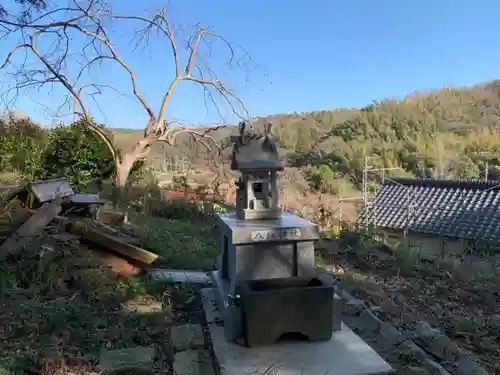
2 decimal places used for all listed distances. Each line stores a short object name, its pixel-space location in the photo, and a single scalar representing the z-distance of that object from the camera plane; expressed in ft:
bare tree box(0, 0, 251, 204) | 27.96
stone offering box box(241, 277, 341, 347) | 8.55
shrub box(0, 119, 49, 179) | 26.68
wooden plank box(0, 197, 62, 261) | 13.01
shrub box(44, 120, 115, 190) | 28.53
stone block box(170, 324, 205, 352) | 9.22
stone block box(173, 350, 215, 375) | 8.17
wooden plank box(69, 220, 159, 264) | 13.94
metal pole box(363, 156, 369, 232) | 35.33
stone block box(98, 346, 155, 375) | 7.95
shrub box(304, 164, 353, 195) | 55.72
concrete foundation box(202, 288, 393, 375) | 7.79
